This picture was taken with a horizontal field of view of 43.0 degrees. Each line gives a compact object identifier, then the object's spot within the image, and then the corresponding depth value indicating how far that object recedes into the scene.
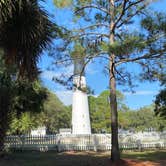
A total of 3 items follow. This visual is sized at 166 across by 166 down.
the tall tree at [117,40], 7.39
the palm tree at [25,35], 4.39
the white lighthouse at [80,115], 17.03
